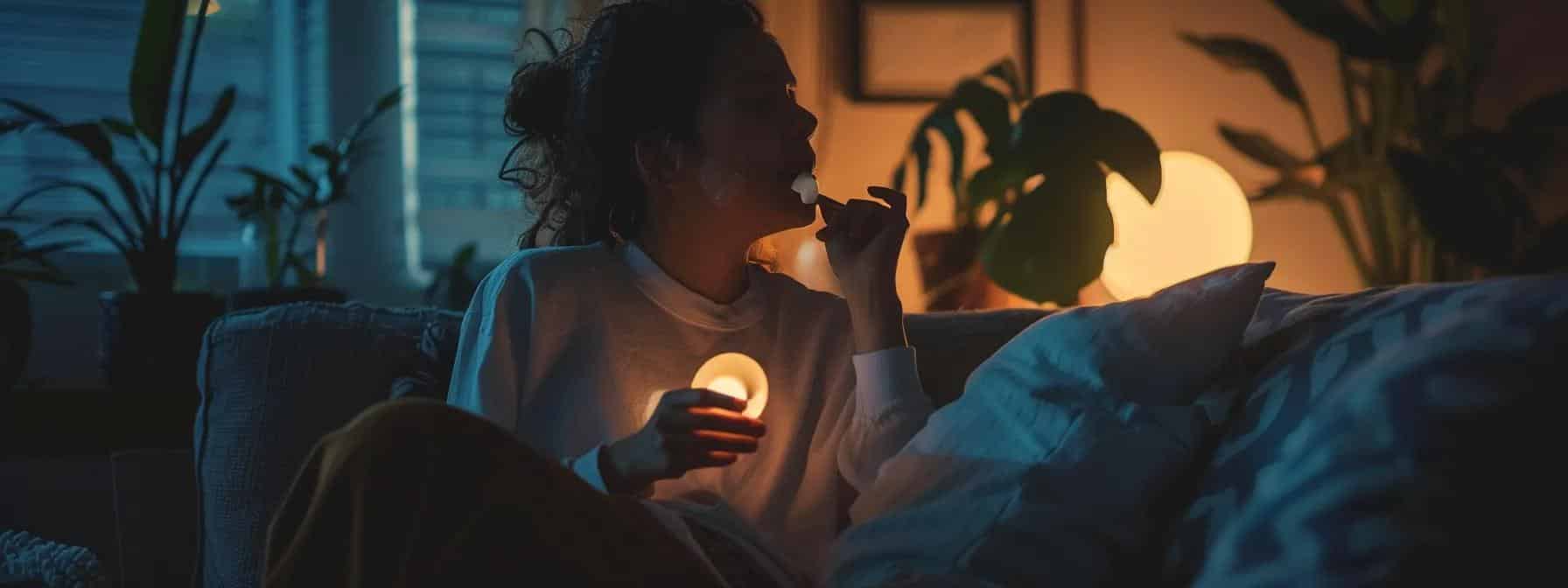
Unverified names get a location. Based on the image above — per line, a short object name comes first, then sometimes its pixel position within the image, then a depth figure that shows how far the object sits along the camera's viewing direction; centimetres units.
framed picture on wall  315
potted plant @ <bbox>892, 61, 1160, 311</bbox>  210
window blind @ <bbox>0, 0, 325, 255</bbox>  266
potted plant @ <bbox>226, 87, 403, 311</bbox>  210
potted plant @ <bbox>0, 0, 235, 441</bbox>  196
